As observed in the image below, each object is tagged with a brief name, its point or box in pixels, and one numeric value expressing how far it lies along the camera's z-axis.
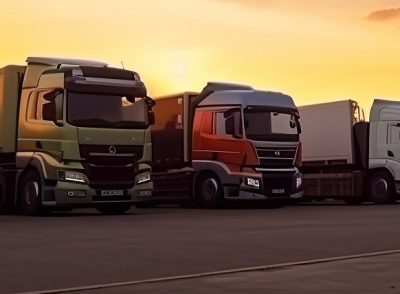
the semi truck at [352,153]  26.89
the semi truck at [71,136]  19.16
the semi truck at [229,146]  23.19
